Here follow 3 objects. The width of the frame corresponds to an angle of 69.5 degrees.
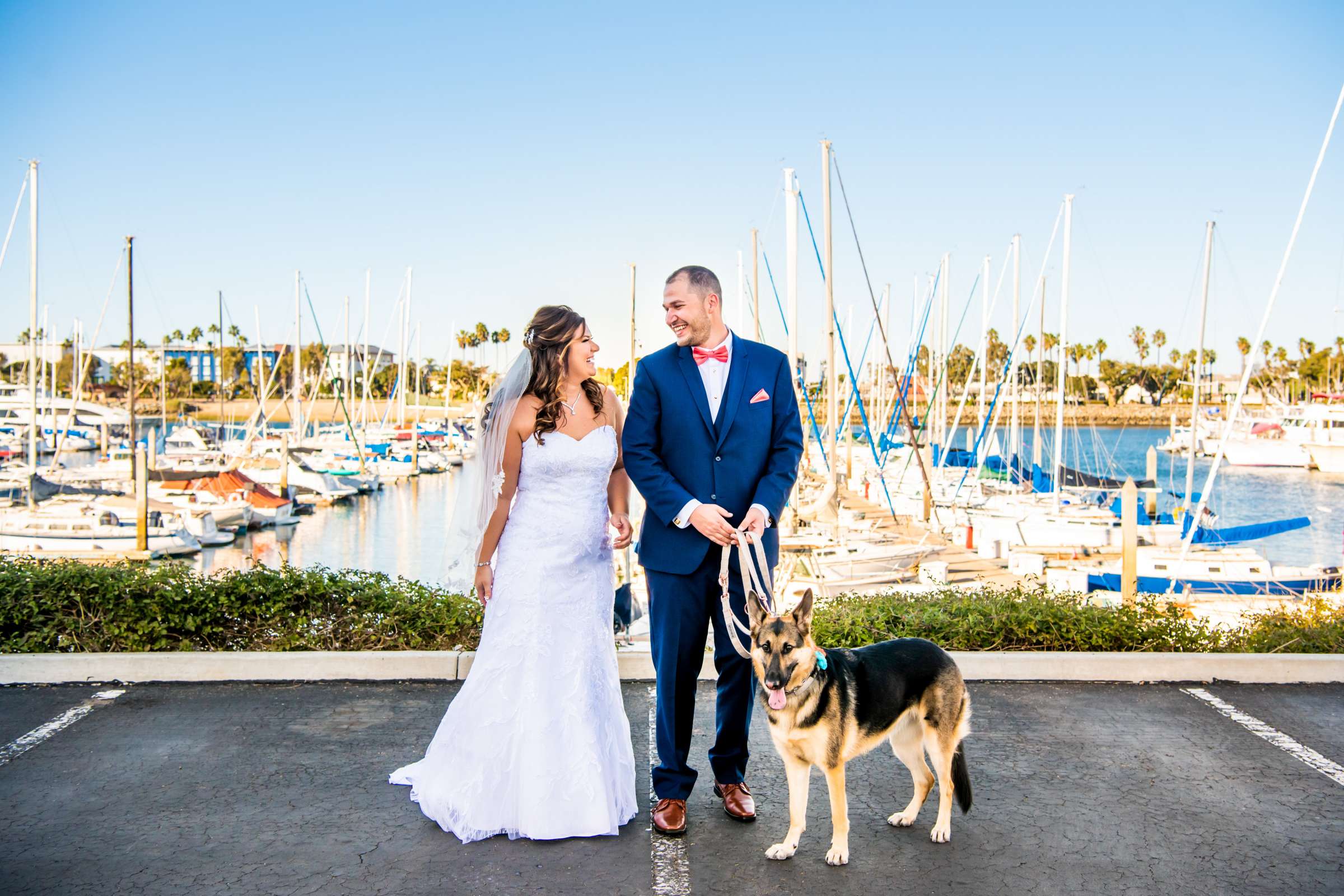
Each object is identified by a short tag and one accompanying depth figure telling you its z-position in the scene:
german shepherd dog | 4.03
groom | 4.59
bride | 4.60
